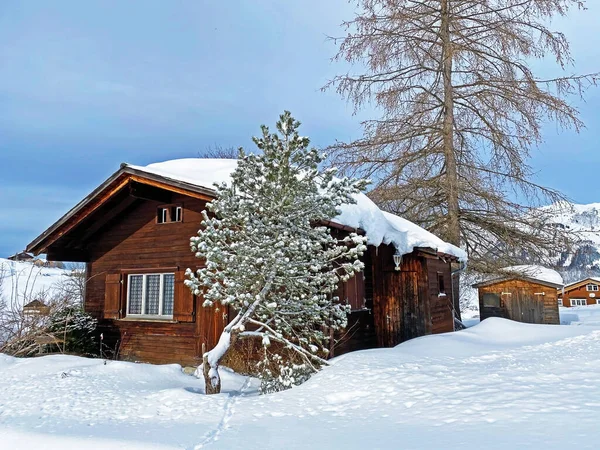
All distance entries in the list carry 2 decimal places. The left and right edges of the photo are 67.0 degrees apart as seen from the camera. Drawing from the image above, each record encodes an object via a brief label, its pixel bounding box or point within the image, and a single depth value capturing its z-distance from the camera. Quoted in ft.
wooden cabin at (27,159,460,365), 30.76
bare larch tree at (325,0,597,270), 52.60
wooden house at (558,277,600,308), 164.86
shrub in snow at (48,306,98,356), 31.99
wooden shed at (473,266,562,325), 54.03
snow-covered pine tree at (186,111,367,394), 20.30
